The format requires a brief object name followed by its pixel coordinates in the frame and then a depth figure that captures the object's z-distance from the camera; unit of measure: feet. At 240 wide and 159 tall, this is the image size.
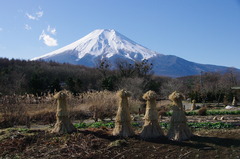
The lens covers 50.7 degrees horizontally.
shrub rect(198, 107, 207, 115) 49.21
